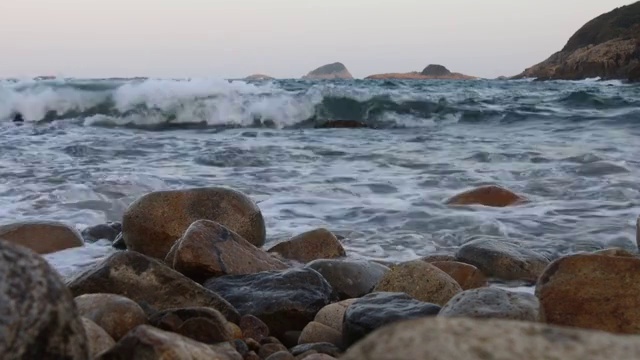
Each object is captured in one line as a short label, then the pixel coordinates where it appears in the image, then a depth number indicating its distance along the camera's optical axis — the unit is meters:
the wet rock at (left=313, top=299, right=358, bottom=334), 2.94
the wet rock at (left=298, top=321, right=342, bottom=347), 2.76
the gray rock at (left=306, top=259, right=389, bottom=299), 3.66
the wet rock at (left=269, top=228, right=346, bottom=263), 4.46
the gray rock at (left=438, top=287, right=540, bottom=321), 2.21
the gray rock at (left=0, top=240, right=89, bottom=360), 1.48
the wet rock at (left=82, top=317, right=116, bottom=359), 2.03
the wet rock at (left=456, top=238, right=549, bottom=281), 4.17
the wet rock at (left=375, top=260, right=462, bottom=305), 3.29
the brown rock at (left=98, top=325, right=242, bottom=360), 1.69
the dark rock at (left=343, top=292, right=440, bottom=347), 2.58
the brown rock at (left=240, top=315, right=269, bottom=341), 2.79
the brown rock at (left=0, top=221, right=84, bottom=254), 4.60
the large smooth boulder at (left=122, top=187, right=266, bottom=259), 4.57
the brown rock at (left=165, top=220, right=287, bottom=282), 3.54
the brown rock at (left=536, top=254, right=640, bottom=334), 2.84
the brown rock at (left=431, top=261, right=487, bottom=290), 3.94
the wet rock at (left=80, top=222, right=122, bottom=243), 5.04
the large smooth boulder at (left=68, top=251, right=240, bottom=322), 2.87
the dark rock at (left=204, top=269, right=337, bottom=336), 3.08
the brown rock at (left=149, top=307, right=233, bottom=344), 2.31
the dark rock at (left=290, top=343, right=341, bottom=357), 2.52
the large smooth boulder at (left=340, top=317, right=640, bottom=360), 0.96
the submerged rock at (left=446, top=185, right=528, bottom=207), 6.20
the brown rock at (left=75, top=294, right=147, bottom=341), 2.33
